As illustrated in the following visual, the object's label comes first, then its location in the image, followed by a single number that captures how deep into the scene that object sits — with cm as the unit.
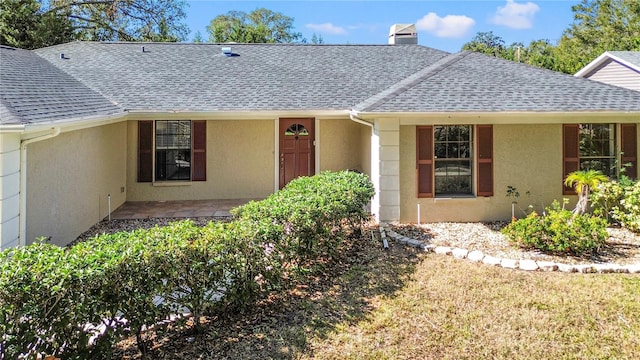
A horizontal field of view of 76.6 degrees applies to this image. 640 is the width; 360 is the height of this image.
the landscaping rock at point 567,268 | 603
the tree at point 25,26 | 2102
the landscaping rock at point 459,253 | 664
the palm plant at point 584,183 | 811
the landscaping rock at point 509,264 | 618
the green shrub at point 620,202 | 795
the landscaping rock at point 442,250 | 680
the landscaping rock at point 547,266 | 609
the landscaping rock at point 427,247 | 701
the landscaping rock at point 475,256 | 650
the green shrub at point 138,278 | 319
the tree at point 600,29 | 3034
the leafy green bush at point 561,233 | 655
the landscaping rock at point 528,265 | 611
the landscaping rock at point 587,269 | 598
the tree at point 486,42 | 3953
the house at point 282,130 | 726
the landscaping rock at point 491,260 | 632
